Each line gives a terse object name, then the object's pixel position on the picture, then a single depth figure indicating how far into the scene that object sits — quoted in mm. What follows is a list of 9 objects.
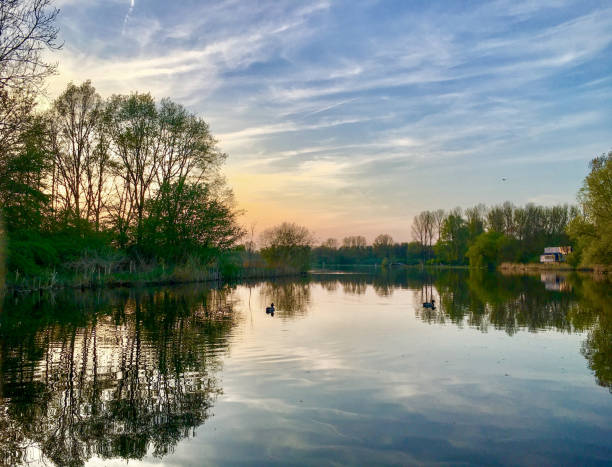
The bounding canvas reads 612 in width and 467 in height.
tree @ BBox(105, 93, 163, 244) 40875
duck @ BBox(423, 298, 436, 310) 22064
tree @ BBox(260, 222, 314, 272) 64750
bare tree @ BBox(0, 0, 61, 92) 14336
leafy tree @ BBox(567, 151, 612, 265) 48094
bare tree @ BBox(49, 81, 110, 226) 38375
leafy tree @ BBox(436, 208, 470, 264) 105162
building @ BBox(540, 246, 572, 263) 93000
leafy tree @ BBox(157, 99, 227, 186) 42656
